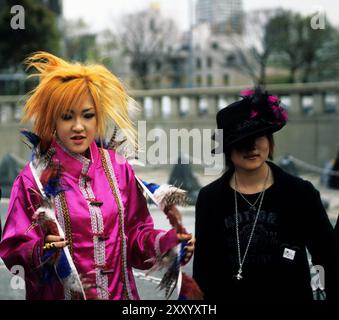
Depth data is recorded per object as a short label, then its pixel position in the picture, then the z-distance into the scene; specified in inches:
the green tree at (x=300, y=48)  548.4
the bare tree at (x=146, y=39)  627.5
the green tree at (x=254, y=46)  556.4
